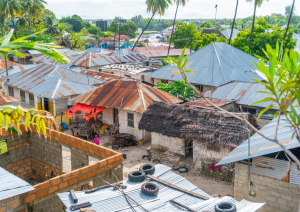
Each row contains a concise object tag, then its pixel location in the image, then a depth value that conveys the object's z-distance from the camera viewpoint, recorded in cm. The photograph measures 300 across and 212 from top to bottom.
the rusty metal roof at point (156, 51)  5200
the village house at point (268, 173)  966
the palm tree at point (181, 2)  4175
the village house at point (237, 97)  1916
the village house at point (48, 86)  2283
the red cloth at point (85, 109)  2096
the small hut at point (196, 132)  1421
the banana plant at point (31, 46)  371
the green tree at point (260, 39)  3272
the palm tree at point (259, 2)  3891
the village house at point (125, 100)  1975
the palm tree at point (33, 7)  4734
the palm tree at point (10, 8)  4041
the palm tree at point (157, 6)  4335
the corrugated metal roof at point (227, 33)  7769
